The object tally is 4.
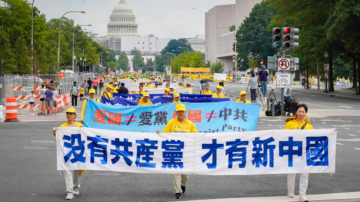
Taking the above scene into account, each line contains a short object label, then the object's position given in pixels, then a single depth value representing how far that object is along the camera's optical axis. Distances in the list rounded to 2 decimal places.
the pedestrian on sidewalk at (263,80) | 29.48
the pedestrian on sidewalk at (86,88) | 44.70
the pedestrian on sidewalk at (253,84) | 30.88
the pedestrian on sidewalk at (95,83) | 47.17
